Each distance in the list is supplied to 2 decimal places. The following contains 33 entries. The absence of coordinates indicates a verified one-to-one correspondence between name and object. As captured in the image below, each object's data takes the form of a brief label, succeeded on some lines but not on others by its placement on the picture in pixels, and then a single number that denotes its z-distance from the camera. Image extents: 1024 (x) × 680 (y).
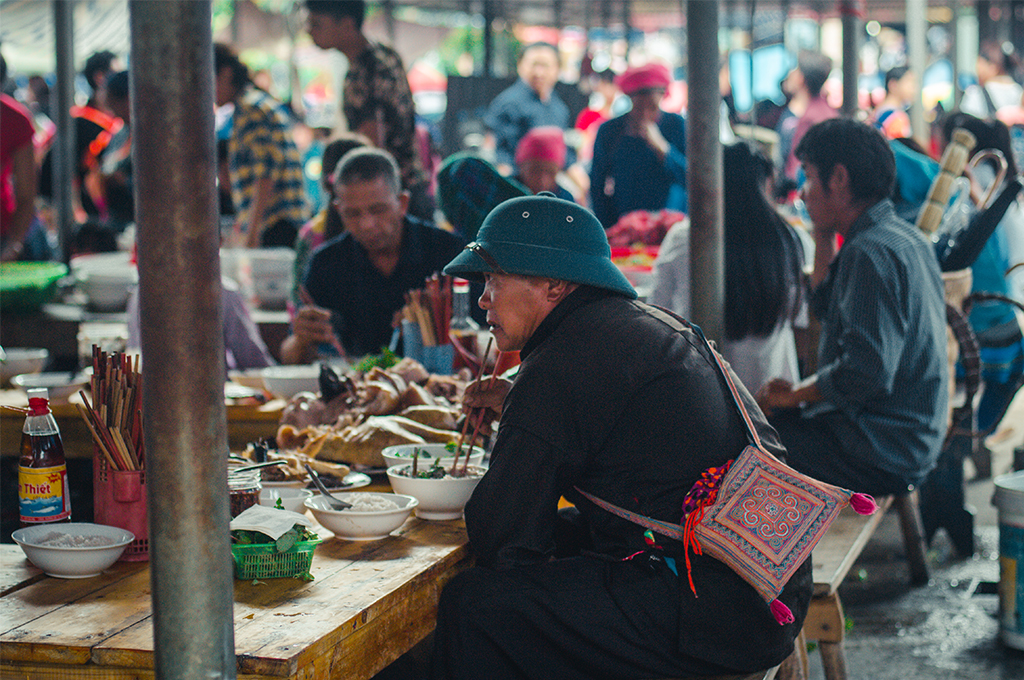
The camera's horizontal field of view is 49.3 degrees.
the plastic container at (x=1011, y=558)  3.89
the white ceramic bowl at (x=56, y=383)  3.73
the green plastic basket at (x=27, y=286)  5.54
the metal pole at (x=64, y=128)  6.36
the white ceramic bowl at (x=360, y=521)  2.33
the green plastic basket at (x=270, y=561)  2.05
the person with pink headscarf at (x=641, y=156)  6.70
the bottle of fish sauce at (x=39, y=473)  2.29
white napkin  2.08
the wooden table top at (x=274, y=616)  1.76
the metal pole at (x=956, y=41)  9.59
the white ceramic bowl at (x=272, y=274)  5.50
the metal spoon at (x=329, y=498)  2.44
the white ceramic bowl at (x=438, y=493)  2.54
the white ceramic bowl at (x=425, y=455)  2.80
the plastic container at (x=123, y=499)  2.26
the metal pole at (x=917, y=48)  7.74
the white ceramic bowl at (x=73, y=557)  2.07
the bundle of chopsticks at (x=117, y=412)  2.25
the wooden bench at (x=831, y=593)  3.05
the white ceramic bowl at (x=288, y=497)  2.47
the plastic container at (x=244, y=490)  2.32
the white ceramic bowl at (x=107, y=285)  5.46
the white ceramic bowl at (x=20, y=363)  4.06
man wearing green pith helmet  2.33
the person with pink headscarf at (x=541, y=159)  6.27
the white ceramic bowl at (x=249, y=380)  3.99
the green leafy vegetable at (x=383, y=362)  3.49
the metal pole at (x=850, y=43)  6.05
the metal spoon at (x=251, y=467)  2.44
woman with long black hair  4.32
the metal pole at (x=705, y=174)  3.21
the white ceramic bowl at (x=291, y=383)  3.73
